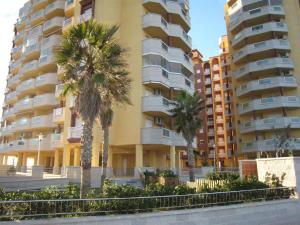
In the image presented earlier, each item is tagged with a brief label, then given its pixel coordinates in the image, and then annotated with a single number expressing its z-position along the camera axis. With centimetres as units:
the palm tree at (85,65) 1602
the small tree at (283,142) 3791
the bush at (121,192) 1175
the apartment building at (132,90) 3162
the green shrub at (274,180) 1558
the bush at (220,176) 2109
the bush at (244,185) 1433
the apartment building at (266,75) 4125
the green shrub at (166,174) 2561
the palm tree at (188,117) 3111
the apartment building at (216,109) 6731
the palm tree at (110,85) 1709
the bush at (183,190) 1264
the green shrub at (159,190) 1230
